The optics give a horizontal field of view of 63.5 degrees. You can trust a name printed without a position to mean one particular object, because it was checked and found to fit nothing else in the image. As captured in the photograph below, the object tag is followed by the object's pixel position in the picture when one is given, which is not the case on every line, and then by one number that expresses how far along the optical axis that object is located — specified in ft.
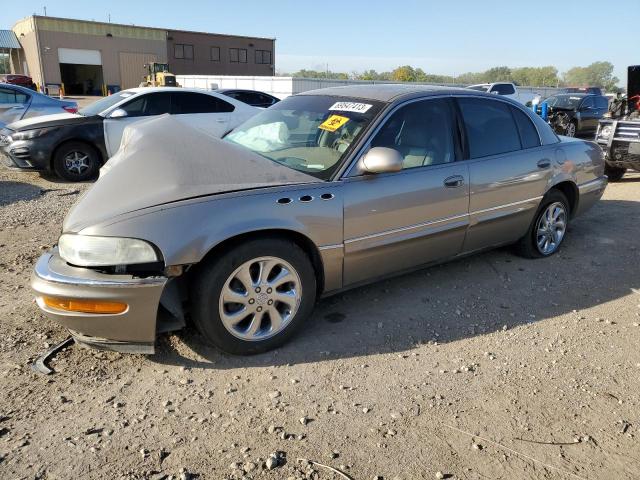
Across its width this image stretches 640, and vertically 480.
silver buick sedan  9.22
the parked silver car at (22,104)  33.14
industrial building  147.95
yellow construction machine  93.49
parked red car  118.01
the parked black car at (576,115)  51.42
